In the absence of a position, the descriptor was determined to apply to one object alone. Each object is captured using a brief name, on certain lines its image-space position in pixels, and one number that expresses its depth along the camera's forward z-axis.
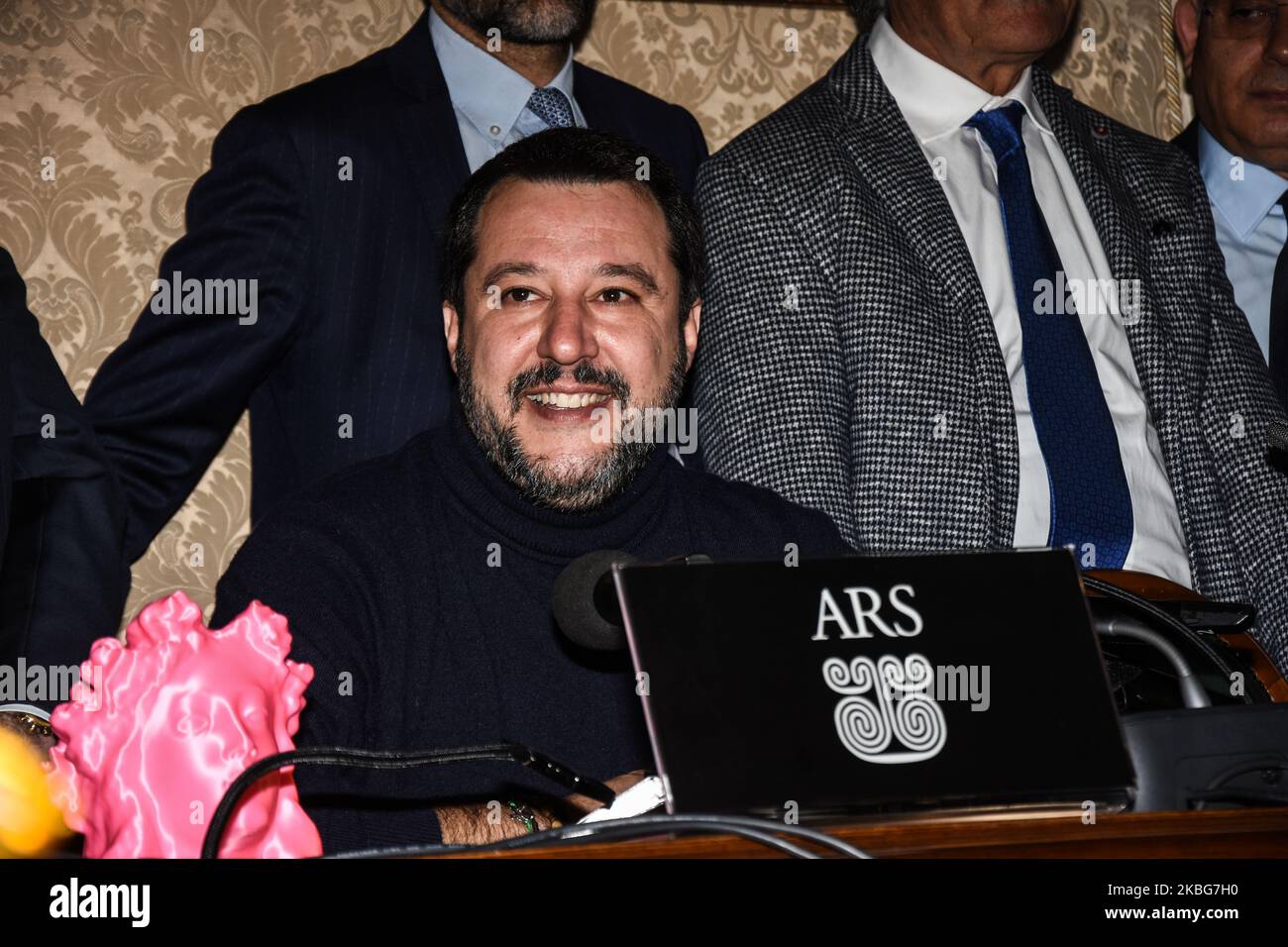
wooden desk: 0.76
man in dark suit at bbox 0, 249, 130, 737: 1.49
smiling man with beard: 1.39
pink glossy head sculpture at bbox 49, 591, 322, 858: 0.83
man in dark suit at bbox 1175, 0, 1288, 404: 2.29
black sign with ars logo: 0.79
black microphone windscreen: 0.93
